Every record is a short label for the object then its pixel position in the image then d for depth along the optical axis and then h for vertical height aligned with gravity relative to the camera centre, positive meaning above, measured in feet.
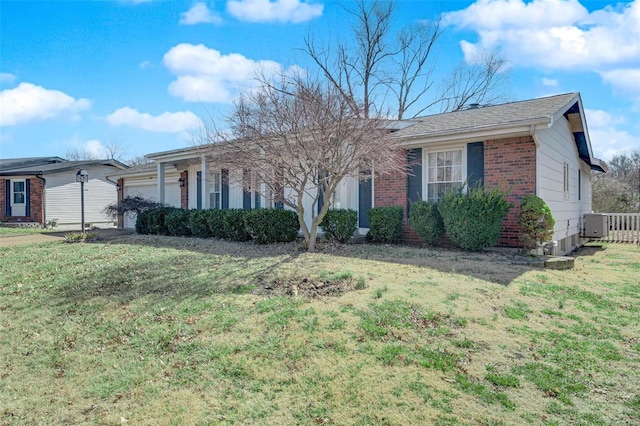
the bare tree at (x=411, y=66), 84.48 +32.99
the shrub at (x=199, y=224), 40.19 -1.49
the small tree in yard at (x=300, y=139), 25.41 +4.80
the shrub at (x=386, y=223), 33.96 -1.12
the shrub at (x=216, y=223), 38.19 -1.29
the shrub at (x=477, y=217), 28.02 -0.47
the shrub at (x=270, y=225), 33.35 -1.30
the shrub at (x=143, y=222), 47.61 -1.57
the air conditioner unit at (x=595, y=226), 46.09 -1.76
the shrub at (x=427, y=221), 31.37 -0.86
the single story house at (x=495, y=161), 29.94 +4.21
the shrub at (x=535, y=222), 27.94 -0.80
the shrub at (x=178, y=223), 42.94 -1.49
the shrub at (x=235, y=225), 35.70 -1.43
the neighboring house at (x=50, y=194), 72.13 +2.80
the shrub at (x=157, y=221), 46.10 -1.43
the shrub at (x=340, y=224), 33.47 -1.18
